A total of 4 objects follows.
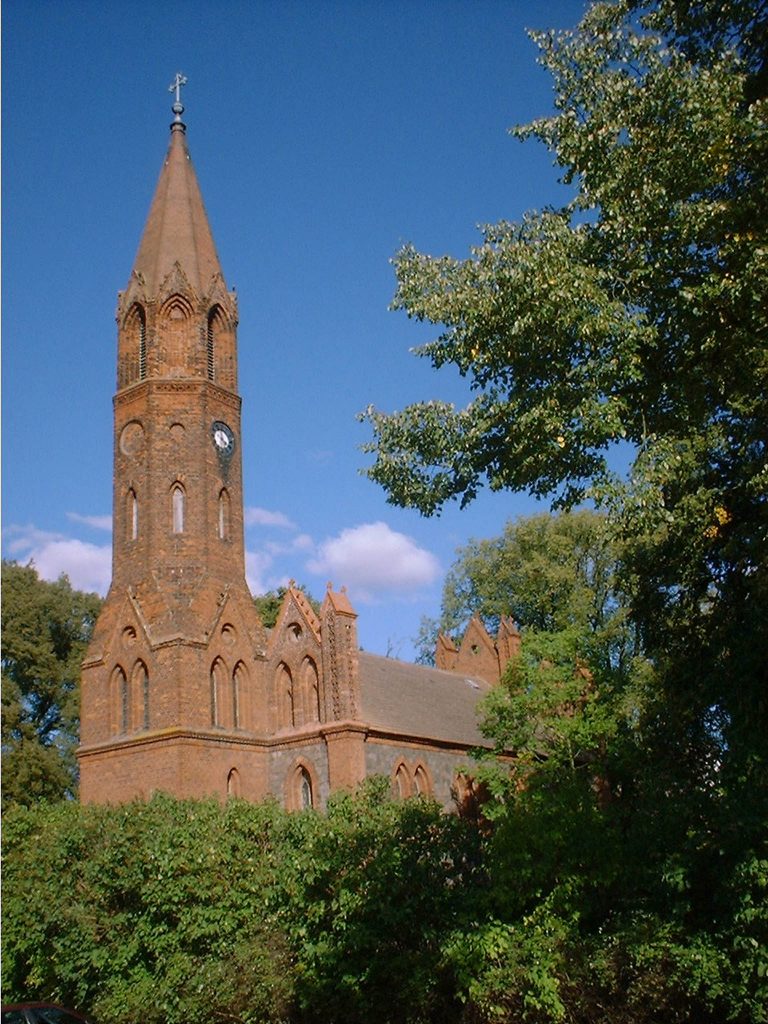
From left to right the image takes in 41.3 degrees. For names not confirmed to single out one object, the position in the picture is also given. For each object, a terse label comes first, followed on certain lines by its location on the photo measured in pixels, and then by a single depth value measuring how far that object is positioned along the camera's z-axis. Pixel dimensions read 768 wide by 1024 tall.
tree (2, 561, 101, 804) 44.50
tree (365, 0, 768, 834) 12.12
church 31.77
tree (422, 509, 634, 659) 46.97
